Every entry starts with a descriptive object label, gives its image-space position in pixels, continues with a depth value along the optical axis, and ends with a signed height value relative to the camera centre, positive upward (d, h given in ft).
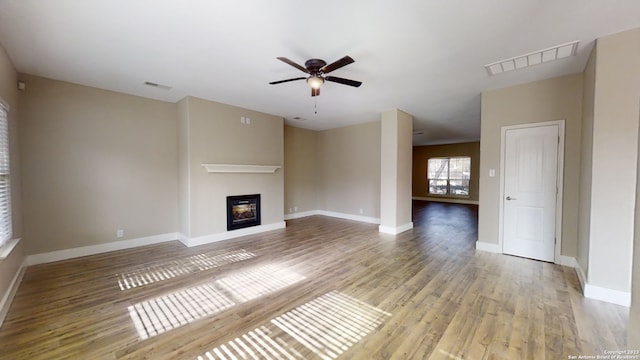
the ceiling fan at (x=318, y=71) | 9.19 +3.93
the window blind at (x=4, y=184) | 8.46 -0.45
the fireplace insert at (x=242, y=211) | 16.83 -2.73
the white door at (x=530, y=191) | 12.25 -0.93
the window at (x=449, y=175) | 35.83 -0.29
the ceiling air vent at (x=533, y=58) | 9.22 +4.65
